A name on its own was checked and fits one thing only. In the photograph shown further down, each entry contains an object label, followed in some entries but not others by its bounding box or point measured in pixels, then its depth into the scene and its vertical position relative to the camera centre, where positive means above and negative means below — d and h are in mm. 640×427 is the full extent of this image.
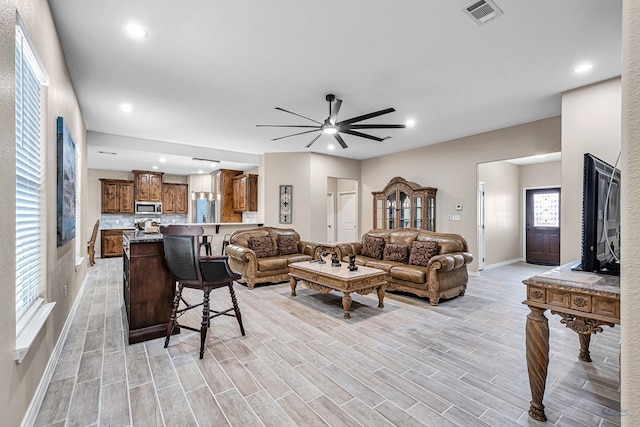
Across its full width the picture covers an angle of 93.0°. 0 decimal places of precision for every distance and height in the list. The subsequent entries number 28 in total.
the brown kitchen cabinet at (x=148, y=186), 8812 +791
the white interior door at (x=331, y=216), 9330 -89
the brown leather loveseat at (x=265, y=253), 4977 -714
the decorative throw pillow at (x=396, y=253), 4832 -637
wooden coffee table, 3578 -837
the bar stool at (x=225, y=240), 7125 -650
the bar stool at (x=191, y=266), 2643 -488
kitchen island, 2838 -741
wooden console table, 1528 -495
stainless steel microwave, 8898 +139
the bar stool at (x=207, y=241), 6348 -638
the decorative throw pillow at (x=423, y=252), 4461 -573
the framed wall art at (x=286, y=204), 7305 +218
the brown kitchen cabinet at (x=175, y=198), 9547 +462
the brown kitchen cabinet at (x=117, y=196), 8555 +477
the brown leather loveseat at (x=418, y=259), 4070 -696
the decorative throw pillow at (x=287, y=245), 5746 -612
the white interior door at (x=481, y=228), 6582 -315
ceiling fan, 3705 +1168
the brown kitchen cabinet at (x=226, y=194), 8477 +535
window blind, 1728 +225
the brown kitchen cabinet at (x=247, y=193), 8070 +543
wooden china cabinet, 6398 +168
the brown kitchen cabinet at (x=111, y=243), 8062 -812
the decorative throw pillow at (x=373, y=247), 5211 -582
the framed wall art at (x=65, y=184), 2688 +274
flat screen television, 1732 -42
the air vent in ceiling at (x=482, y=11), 2248 +1555
